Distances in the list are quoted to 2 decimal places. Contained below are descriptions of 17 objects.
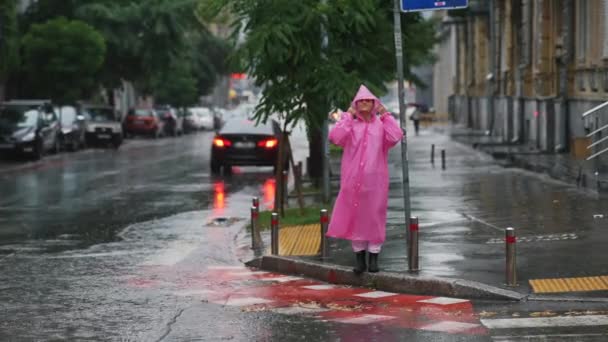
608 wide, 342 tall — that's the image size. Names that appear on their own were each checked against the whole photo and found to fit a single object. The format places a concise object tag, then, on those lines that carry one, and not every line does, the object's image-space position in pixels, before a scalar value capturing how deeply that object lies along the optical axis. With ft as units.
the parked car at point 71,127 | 155.53
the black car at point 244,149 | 107.65
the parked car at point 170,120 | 234.99
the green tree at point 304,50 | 58.90
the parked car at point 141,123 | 216.13
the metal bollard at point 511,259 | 38.47
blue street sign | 41.52
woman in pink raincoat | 40.60
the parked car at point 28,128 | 129.70
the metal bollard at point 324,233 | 45.42
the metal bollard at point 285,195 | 69.37
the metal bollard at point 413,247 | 41.50
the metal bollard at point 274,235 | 48.12
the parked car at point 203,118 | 281.74
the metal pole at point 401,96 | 42.55
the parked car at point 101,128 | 173.47
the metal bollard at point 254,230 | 52.60
